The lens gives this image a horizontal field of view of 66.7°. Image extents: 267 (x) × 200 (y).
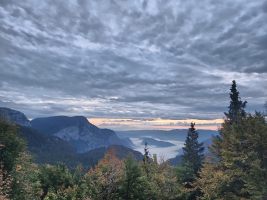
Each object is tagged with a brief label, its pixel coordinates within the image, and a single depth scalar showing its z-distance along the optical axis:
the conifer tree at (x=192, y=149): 46.23
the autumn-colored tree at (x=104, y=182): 27.06
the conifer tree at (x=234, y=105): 37.79
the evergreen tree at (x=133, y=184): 28.57
